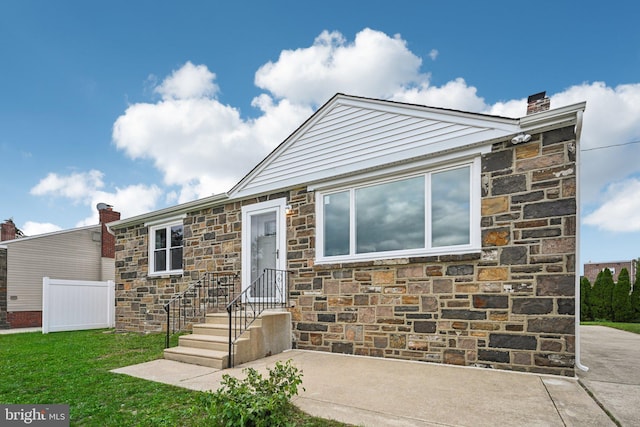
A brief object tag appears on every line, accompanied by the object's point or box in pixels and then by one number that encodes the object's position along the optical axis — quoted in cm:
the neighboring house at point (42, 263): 1296
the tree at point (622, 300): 1228
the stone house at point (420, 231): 434
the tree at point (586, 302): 1311
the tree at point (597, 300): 1278
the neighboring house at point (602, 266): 2398
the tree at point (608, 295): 1262
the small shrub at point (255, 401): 253
